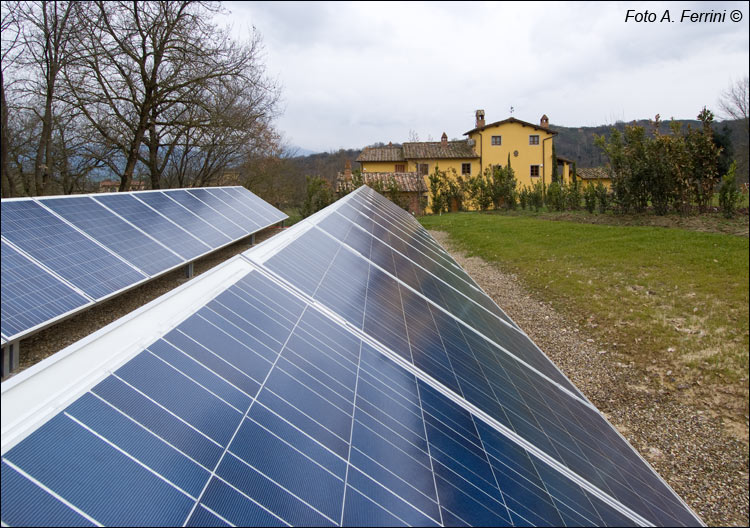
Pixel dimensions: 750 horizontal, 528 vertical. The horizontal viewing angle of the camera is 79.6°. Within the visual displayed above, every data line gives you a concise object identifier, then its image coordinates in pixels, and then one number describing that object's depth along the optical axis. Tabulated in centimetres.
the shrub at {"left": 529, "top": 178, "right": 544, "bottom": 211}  2803
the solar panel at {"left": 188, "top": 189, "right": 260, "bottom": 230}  1564
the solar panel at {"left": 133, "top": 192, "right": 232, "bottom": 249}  1171
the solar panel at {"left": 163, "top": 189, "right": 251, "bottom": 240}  1345
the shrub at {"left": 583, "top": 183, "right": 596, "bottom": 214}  2130
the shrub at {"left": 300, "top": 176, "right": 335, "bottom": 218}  2773
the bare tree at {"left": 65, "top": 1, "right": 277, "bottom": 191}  1622
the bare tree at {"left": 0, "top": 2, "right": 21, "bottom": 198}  1304
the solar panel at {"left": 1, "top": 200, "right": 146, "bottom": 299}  705
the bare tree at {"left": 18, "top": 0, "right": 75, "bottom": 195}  1446
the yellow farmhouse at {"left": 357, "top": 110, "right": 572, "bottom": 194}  4912
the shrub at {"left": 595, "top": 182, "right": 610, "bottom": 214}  2028
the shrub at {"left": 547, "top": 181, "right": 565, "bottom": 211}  2553
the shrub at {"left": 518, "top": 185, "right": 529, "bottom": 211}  3044
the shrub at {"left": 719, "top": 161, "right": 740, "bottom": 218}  1493
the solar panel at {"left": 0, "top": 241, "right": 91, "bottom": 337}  573
